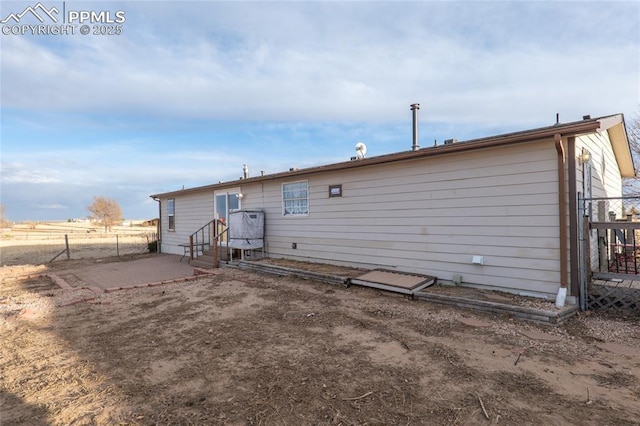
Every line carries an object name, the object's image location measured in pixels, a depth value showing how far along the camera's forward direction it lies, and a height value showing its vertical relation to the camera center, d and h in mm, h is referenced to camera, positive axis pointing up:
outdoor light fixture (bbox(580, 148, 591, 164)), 5297 +878
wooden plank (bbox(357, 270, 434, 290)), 6004 -1286
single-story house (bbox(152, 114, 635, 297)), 4941 +129
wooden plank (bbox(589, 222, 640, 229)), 4559 -228
